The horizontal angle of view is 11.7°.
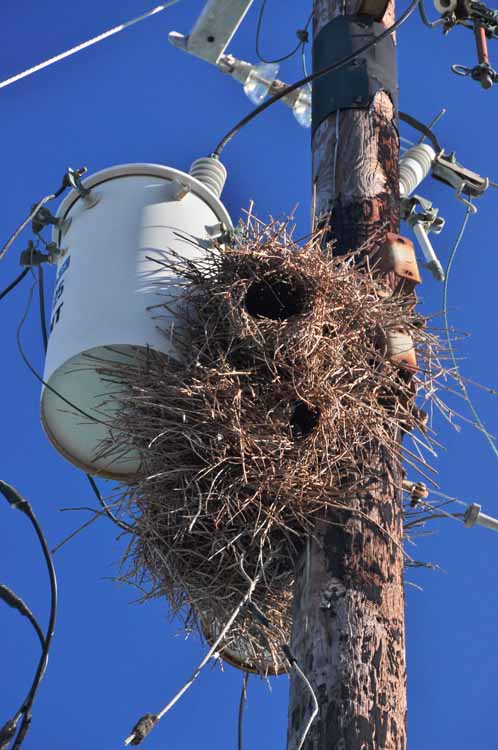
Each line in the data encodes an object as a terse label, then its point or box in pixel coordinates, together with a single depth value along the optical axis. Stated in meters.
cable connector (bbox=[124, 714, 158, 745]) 5.39
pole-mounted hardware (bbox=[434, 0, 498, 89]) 9.10
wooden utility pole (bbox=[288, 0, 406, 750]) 5.37
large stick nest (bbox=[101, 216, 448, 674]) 6.29
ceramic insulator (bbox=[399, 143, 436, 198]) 9.20
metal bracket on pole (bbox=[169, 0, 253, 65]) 9.21
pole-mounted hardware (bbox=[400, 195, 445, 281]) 8.35
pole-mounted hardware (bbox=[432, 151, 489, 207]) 10.18
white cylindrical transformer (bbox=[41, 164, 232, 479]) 6.85
